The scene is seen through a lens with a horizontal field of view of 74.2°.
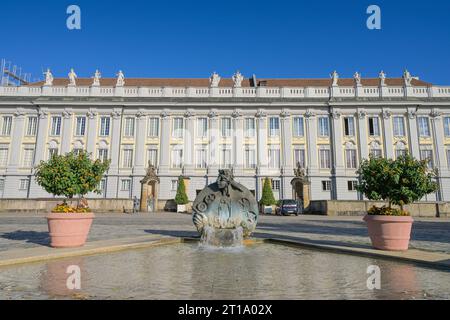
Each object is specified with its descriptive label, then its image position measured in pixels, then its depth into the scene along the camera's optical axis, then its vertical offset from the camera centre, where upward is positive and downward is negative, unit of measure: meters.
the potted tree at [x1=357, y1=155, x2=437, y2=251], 7.62 +0.55
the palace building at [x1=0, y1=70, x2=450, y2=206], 34.62 +9.23
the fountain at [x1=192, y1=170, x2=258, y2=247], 9.08 -0.03
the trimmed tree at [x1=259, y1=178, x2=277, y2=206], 30.55 +1.14
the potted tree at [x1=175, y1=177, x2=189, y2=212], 31.39 +1.01
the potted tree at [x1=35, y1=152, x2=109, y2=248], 7.84 +0.64
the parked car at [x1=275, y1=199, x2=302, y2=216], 27.06 +0.12
